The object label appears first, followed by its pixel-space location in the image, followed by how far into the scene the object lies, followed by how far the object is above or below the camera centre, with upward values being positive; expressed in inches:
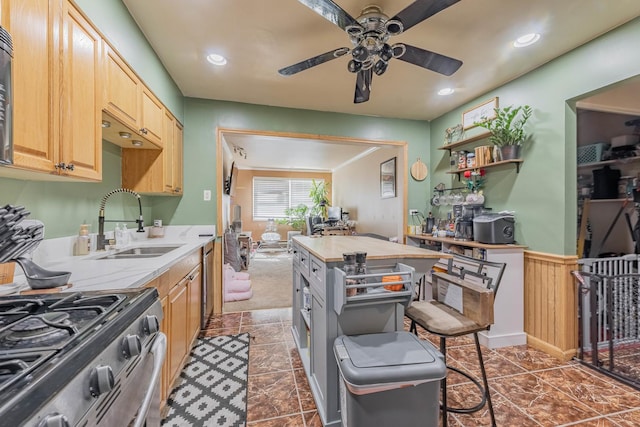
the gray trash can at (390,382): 44.5 -27.2
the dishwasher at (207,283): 103.8 -27.8
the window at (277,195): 342.3 +22.1
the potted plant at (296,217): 339.6 -5.0
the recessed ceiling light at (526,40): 80.0 +51.2
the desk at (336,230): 236.2 -14.7
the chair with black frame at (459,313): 54.6 -21.6
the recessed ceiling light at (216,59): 91.7 +51.7
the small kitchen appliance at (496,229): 100.7 -5.8
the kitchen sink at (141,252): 75.2 -11.7
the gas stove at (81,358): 18.6 -11.9
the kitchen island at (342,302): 52.7 -17.7
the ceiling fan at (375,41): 56.4 +41.2
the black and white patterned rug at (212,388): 63.0 -46.1
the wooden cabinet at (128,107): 64.1 +28.6
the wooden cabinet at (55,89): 39.9 +20.8
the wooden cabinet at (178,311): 61.9 -25.8
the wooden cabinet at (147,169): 98.7 +15.6
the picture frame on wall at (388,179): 189.3 +24.8
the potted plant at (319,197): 330.0 +19.2
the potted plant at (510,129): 101.2 +31.4
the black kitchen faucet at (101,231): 78.2 -5.1
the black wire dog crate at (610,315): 82.3 -31.2
